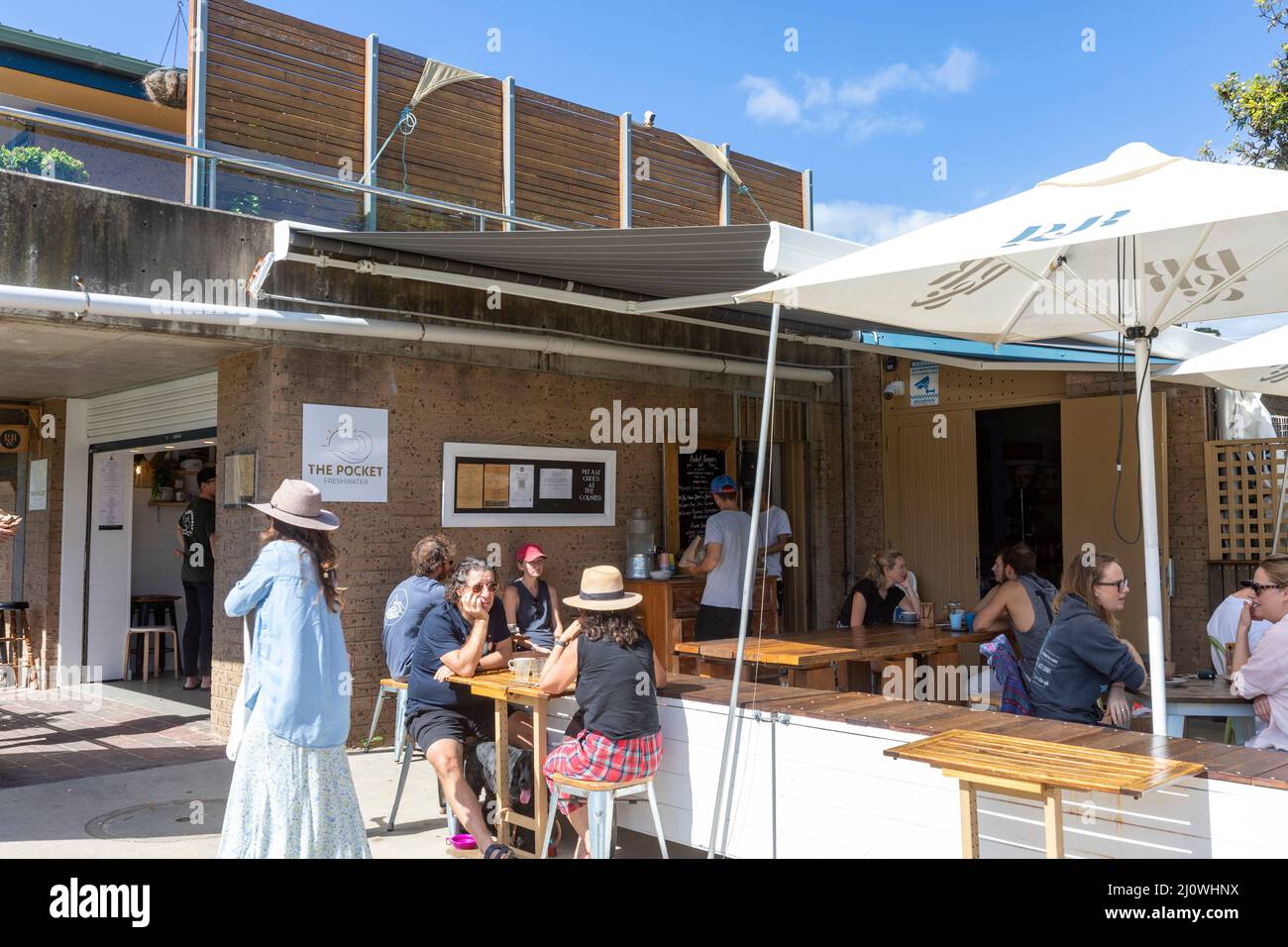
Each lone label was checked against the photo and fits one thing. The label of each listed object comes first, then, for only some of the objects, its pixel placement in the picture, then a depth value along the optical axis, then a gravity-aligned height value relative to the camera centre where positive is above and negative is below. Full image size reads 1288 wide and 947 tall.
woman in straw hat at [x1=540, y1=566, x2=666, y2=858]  4.14 -0.67
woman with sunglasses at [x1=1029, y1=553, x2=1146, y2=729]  4.21 -0.55
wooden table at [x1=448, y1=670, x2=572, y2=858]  4.52 -0.93
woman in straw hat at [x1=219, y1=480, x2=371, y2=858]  3.56 -0.64
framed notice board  7.82 +0.26
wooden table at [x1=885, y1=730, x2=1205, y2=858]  2.93 -0.72
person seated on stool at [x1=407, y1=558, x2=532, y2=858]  4.67 -0.73
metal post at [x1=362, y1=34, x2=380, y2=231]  7.82 +3.02
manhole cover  5.17 -1.52
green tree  13.21 +5.16
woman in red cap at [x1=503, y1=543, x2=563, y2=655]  7.33 -0.60
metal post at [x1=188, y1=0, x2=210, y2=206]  6.70 +2.73
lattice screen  8.34 +0.19
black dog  4.84 -1.18
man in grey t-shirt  7.57 -0.35
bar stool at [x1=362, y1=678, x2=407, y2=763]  5.65 -0.98
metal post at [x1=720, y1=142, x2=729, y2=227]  10.30 +3.15
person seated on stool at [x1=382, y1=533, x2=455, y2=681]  5.51 -0.41
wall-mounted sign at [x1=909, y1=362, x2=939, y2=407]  10.37 +1.32
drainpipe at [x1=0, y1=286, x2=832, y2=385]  5.91 +1.25
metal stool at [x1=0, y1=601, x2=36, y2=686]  9.80 -1.15
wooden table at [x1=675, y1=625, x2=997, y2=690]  5.78 -0.73
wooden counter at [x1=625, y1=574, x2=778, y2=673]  8.53 -0.73
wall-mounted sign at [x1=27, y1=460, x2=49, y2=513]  9.99 +0.33
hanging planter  9.67 +3.97
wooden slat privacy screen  6.98 +2.97
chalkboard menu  9.27 +0.32
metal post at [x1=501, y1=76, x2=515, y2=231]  8.71 +3.03
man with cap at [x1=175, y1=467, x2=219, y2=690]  9.54 -0.39
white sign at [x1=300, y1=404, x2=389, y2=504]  7.02 +0.45
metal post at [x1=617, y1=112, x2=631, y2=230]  9.57 +3.13
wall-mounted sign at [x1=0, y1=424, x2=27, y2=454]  10.11 +0.78
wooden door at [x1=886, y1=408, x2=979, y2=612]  10.04 +0.18
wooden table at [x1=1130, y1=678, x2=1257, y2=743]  4.91 -0.86
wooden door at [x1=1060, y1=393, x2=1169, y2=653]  8.80 +0.30
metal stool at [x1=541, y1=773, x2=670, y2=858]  4.05 -1.10
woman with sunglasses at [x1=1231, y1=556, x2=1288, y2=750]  4.27 -0.60
